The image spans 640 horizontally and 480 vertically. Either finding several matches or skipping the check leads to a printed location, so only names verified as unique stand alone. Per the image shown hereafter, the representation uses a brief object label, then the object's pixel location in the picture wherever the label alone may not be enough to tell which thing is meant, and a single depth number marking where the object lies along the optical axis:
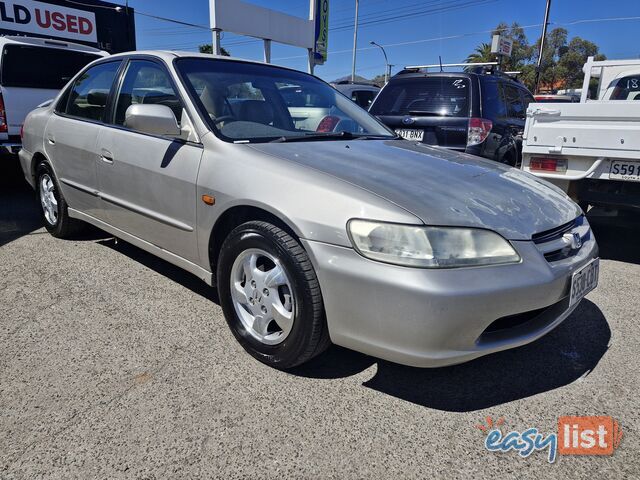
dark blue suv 5.22
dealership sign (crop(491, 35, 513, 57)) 12.14
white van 6.08
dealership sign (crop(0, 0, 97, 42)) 11.27
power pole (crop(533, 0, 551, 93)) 26.32
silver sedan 1.95
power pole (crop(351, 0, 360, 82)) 36.22
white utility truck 3.68
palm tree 46.00
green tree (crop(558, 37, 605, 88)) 49.72
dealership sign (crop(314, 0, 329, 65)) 19.64
